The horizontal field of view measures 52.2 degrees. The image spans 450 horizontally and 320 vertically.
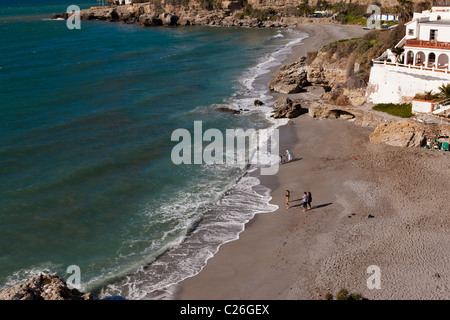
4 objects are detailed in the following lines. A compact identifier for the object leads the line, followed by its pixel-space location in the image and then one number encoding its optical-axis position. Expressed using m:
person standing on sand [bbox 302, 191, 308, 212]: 25.20
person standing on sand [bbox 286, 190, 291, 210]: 26.01
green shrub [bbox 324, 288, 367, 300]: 17.63
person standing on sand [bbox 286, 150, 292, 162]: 32.56
